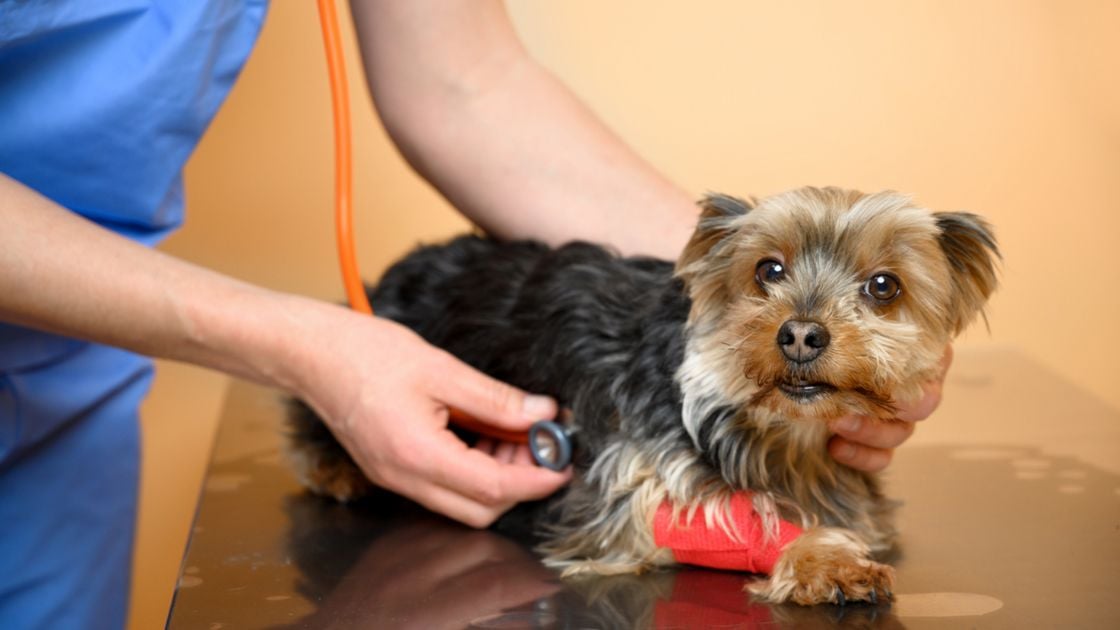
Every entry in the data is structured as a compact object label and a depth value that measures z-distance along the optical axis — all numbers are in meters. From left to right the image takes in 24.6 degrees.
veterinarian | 1.23
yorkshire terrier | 1.18
